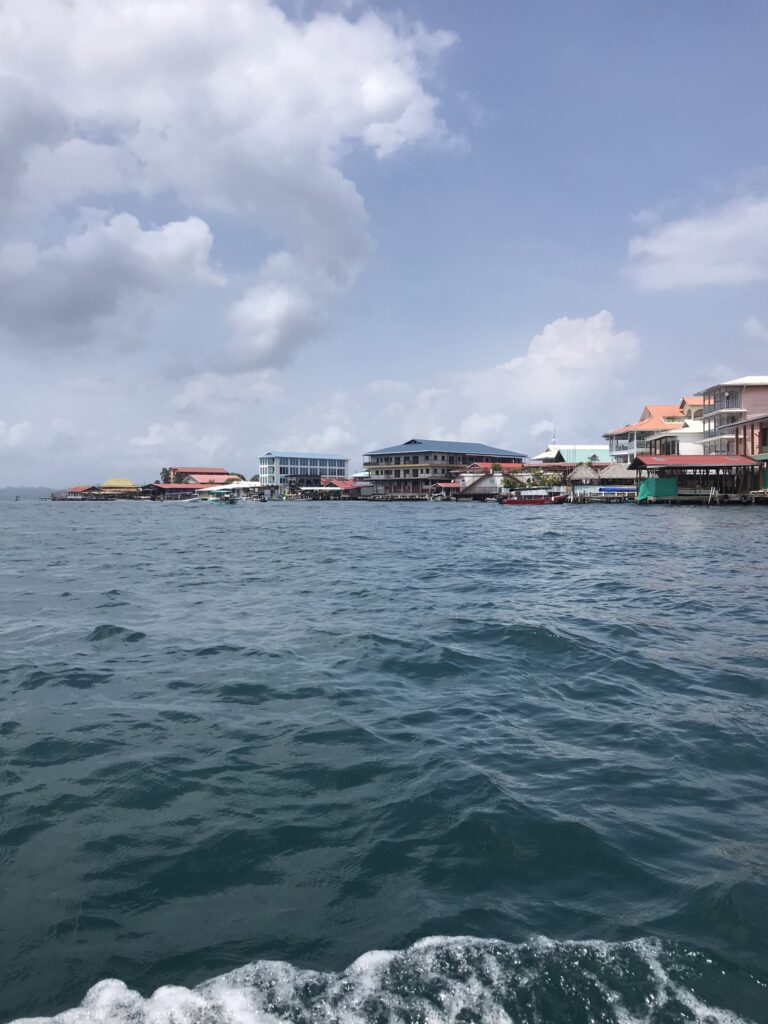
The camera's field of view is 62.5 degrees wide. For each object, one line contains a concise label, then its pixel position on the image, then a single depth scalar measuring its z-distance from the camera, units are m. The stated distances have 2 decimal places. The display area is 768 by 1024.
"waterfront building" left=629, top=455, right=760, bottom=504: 53.91
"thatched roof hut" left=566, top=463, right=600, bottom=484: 76.56
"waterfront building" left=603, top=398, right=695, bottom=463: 78.25
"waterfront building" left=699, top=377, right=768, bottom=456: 56.12
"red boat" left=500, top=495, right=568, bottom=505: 68.56
